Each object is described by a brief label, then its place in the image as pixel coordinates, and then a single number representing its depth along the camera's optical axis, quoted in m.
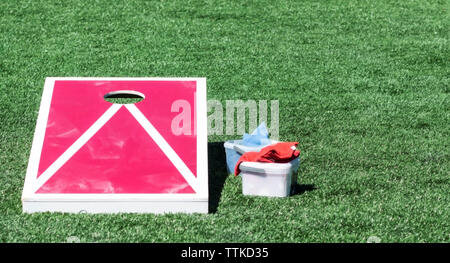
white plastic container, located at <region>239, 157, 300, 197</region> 13.32
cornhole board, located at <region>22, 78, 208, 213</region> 12.87
